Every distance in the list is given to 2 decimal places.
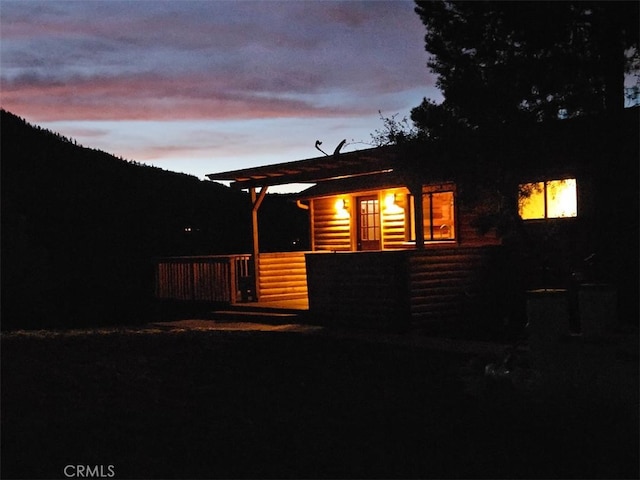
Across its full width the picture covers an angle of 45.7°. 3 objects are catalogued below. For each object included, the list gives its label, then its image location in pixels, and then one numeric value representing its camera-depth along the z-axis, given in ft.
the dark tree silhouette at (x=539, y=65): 41.81
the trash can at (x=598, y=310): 30.74
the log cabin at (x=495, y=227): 43.32
